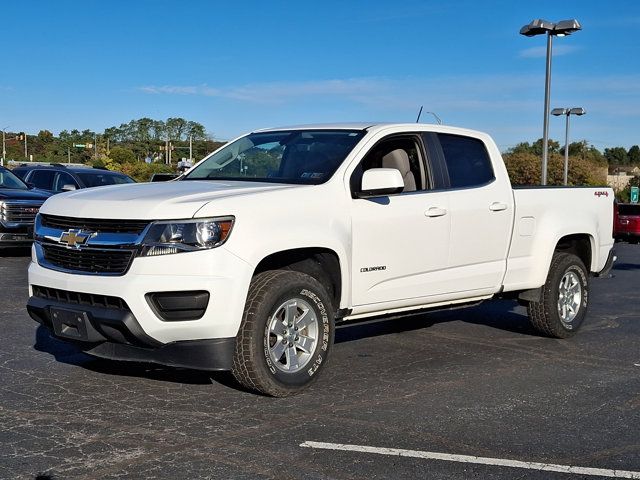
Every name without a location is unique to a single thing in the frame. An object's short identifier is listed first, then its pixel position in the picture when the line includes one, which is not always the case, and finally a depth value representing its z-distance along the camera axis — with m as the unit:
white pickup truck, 5.17
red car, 15.38
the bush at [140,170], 54.35
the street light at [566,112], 34.22
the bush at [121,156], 99.59
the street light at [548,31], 22.09
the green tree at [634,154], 136.88
